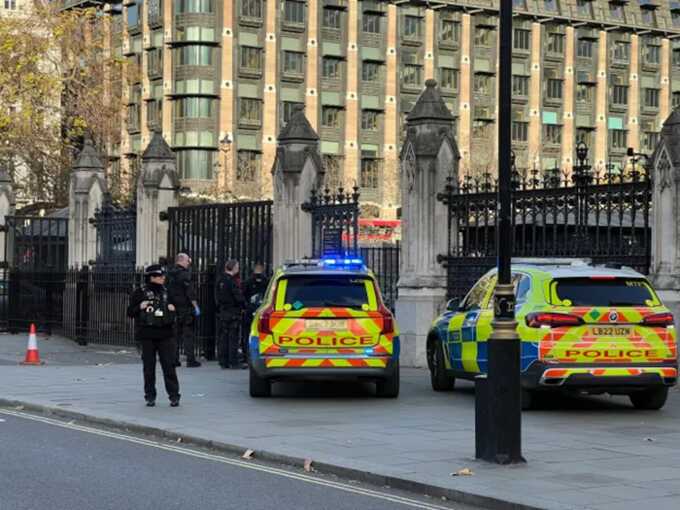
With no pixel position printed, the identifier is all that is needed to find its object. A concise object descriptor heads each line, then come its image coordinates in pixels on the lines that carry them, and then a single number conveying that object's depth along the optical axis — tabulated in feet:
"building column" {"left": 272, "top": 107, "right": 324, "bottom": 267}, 83.46
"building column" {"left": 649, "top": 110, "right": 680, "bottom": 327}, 63.67
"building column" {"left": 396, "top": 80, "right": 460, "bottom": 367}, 77.25
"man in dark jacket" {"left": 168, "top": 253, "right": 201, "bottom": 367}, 76.33
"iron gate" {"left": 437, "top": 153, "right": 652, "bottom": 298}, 66.49
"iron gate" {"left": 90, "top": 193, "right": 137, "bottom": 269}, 100.68
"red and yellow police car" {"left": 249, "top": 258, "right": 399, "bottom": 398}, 58.65
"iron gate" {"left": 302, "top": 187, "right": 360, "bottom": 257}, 80.07
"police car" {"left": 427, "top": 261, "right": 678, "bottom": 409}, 53.11
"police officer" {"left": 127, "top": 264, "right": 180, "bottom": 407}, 56.29
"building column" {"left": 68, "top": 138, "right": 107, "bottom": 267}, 107.34
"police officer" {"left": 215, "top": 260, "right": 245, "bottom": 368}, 76.13
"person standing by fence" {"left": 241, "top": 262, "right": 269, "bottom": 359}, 77.77
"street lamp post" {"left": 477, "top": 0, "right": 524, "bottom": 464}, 39.70
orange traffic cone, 79.51
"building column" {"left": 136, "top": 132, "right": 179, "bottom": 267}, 96.68
